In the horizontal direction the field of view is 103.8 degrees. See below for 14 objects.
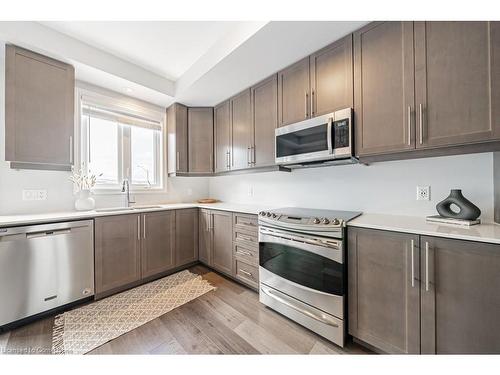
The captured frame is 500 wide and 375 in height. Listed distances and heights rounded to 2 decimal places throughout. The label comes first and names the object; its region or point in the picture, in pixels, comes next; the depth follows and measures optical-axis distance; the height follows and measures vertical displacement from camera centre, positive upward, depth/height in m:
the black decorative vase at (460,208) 1.24 -0.14
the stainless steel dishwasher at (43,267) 1.58 -0.69
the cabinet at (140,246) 2.08 -0.71
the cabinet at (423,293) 1.00 -0.63
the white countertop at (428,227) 1.01 -0.25
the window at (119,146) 2.52 +0.60
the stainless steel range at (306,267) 1.45 -0.67
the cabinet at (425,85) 1.11 +0.66
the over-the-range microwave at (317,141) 1.63 +0.43
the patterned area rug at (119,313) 1.50 -1.16
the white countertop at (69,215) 1.63 -0.26
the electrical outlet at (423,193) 1.57 -0.05
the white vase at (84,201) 2.23 -0.14
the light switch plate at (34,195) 2.03 -0.06
